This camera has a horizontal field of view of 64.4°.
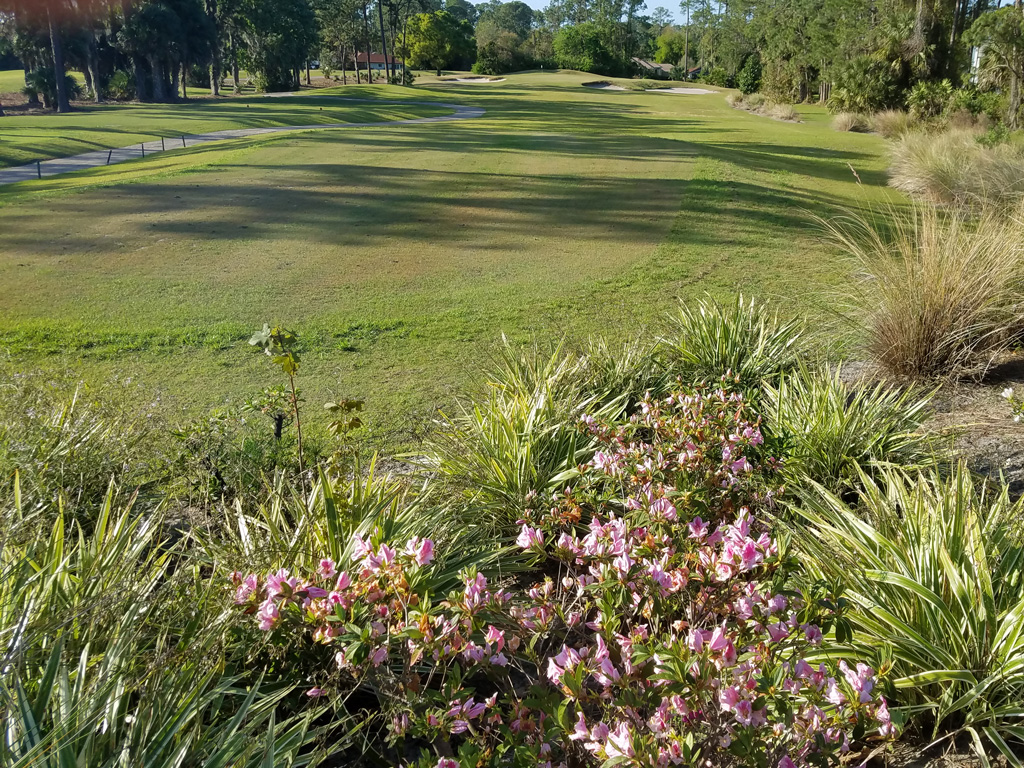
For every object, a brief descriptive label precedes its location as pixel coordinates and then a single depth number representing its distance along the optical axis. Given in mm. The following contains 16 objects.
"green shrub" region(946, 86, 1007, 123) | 31797
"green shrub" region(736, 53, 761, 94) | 68938
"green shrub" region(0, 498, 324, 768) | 1996
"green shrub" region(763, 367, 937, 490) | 4492
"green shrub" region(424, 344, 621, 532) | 4199
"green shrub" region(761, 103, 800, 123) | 42906
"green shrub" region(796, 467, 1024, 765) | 2520
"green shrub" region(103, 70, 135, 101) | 56250
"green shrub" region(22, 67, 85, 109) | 48344
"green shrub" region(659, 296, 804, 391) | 5996
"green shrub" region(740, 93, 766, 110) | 51872
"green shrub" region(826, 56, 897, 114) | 40438
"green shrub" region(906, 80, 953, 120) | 34938
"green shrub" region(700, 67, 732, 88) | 80312
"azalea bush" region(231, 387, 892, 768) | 2057
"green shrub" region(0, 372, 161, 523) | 3986
